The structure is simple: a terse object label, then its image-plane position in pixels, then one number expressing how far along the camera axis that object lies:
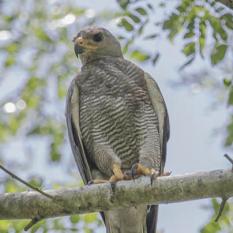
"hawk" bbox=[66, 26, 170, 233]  11.83
